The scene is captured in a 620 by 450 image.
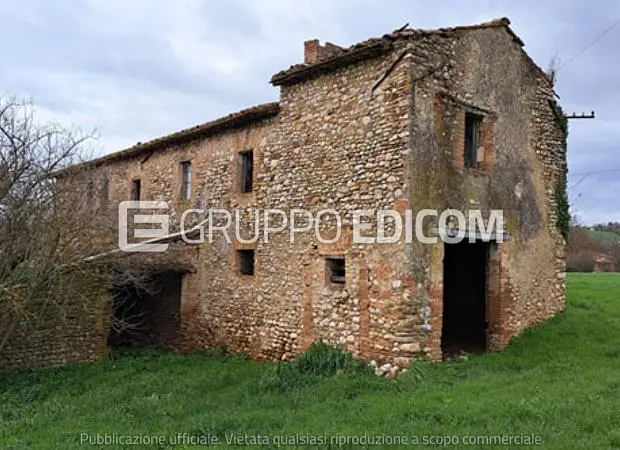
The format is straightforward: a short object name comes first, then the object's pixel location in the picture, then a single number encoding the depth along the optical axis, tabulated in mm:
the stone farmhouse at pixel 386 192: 9078
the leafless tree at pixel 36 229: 9953
